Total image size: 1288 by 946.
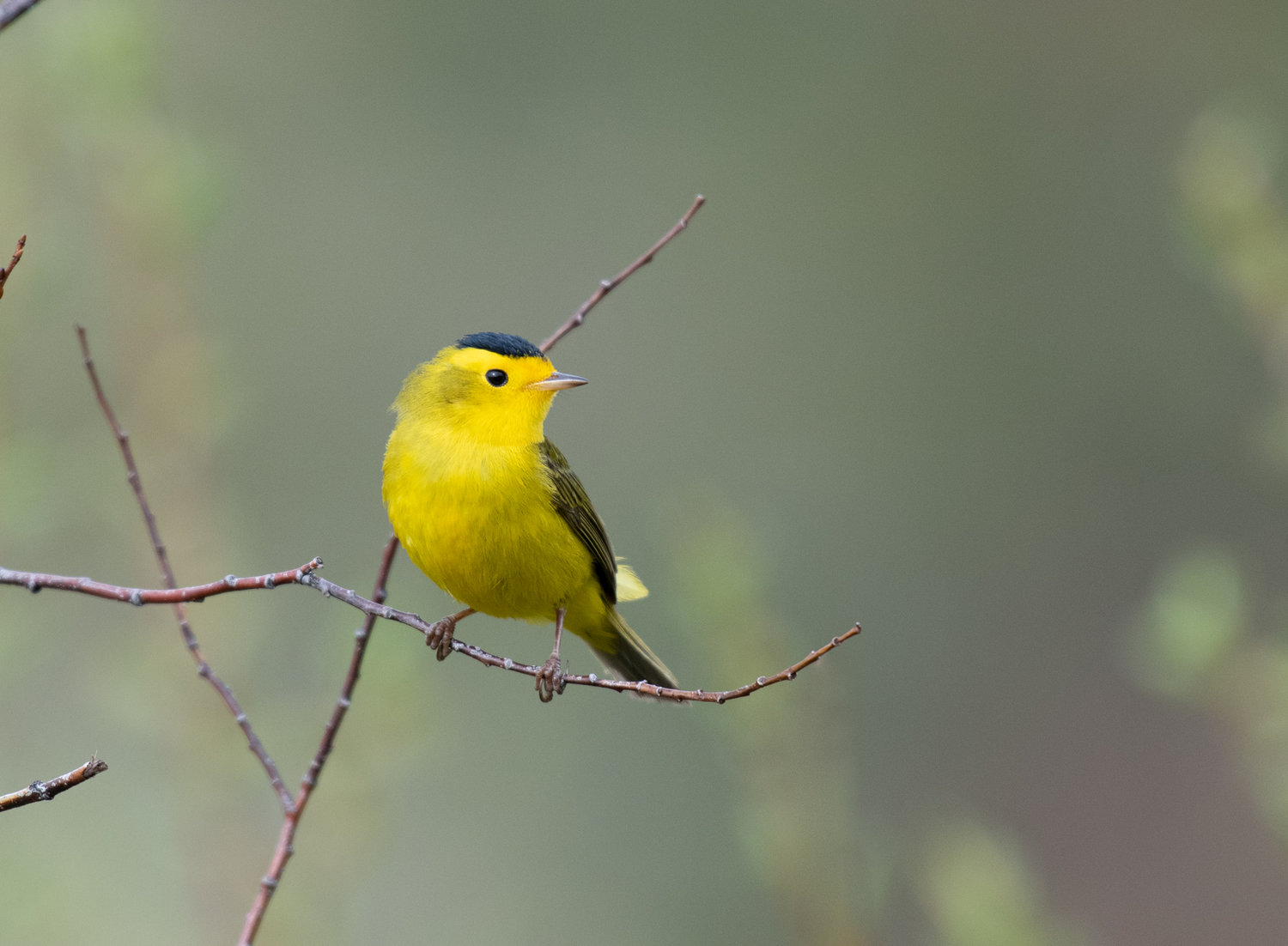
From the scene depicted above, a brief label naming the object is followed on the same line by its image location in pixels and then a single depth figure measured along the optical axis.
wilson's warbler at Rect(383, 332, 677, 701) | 3.61
